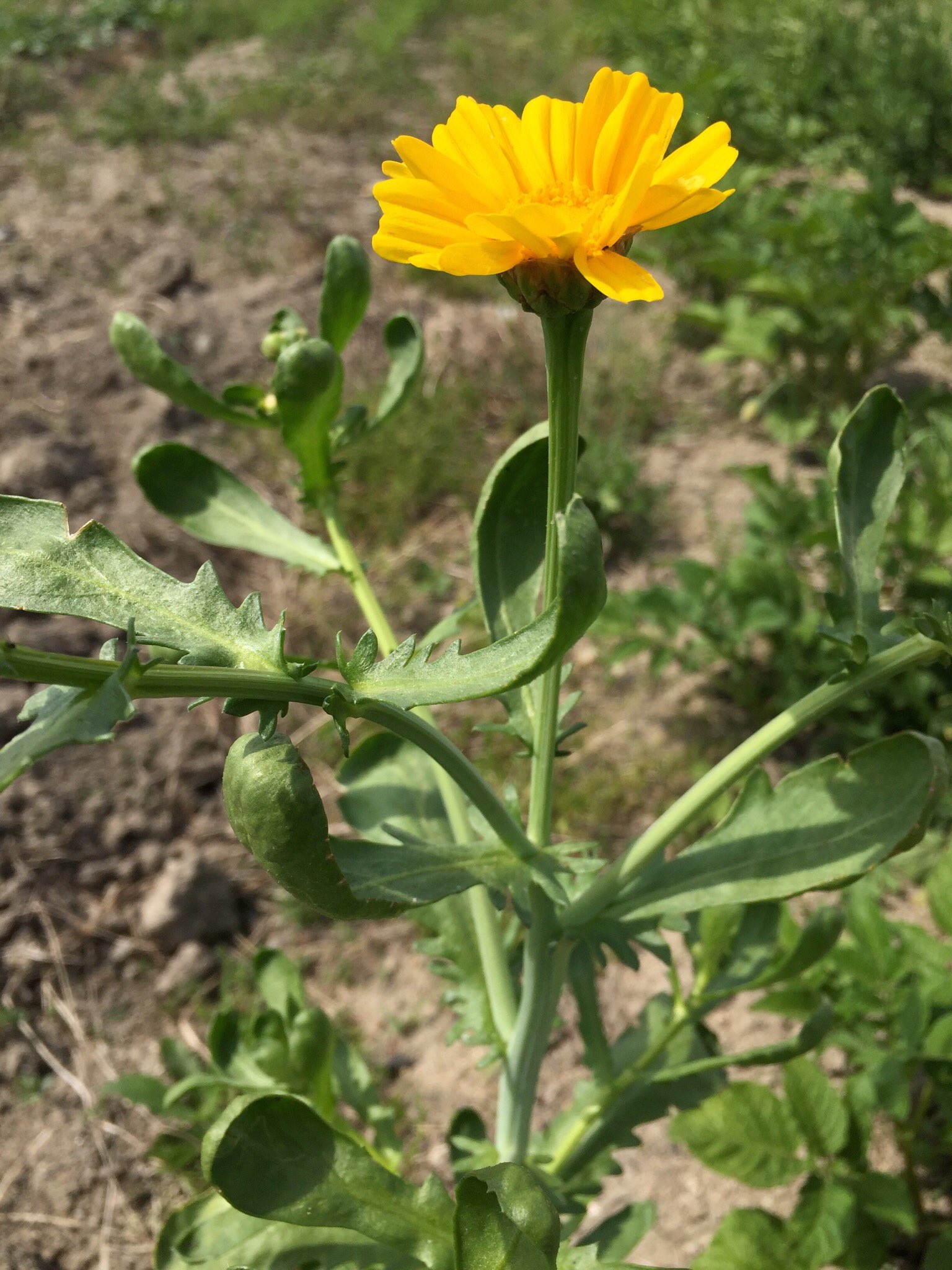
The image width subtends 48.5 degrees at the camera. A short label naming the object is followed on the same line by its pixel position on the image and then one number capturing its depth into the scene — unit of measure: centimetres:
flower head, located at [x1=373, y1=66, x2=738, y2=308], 12
